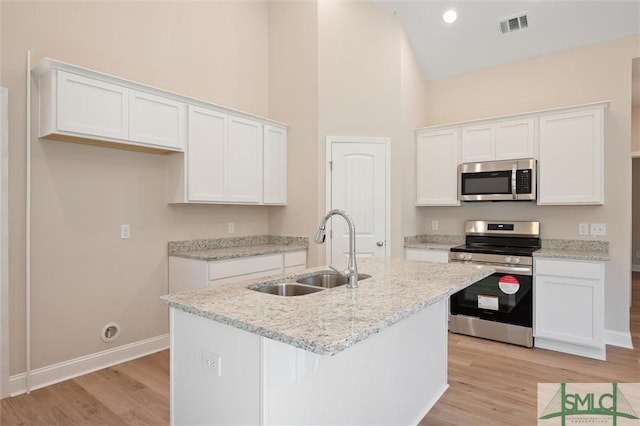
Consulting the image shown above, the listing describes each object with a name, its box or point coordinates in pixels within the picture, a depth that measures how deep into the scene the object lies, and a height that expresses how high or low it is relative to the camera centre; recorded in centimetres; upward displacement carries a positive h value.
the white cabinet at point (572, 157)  353 +54
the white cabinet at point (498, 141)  389 +78
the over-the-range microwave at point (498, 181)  386 +35
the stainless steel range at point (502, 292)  362 -79
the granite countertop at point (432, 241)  434 -35
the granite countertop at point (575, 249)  340 -37
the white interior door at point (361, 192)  435 +24
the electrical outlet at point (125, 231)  328 -16
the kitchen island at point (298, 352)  132 -57
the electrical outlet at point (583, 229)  383 -16
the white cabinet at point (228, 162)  350 +51
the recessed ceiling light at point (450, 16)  412 +217
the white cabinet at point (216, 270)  335 -54
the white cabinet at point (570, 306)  332 -85
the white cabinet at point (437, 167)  438 +54
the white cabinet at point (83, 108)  262 +77
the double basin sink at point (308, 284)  201 -40
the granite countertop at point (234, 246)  355 -38
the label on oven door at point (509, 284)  365 -69
